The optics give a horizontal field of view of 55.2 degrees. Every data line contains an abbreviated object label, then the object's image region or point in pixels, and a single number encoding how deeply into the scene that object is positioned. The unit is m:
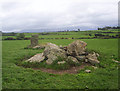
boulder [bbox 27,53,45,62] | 13.21
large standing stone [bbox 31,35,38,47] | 26.61
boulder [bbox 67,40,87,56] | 13.87
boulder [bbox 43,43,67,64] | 12.88
